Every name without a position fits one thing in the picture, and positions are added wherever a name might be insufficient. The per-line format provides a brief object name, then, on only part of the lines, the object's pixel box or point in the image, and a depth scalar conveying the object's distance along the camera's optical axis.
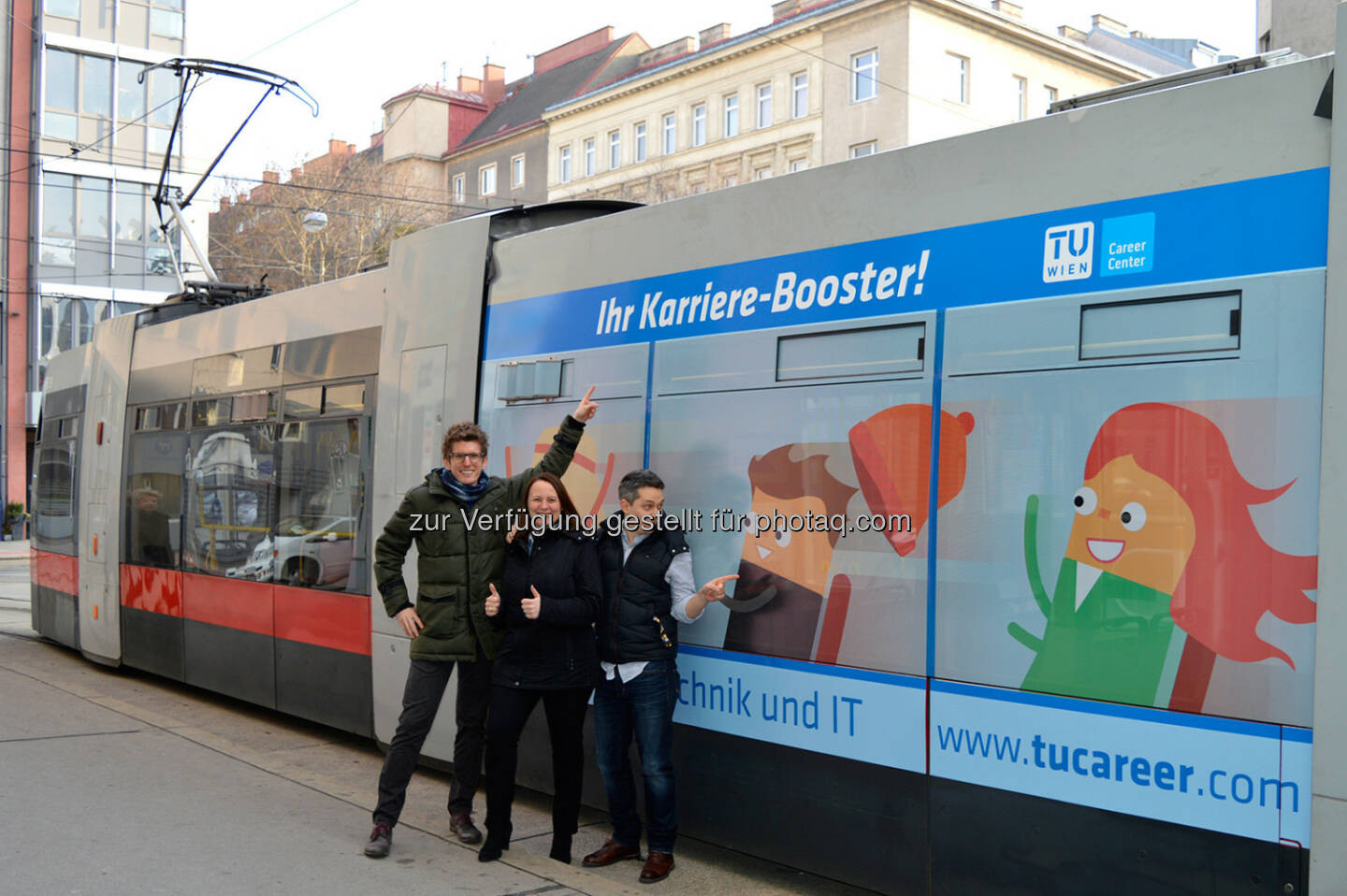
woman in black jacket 5.14
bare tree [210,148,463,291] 36.25
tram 3.61
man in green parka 5.49
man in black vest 5.09
